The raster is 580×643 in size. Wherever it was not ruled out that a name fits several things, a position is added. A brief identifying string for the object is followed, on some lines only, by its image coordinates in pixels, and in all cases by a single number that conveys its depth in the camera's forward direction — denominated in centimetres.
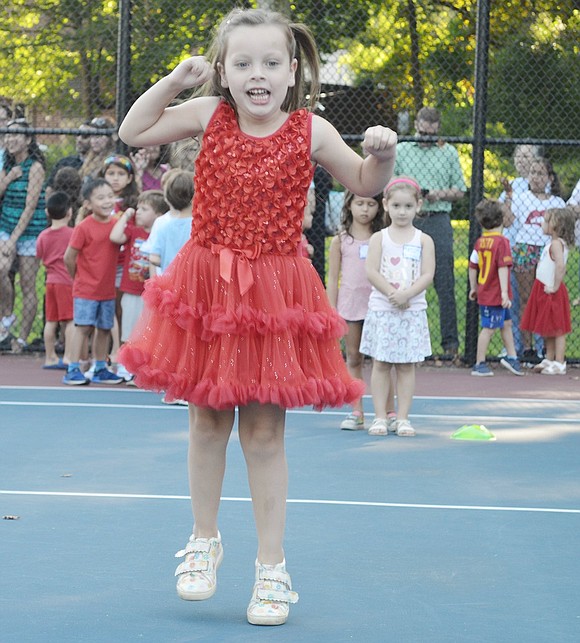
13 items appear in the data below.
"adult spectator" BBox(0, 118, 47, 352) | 995
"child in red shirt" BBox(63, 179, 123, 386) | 849
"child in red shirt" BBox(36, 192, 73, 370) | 923
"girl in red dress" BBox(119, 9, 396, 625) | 350
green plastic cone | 668
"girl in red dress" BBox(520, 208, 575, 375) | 958
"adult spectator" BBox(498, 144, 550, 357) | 1017
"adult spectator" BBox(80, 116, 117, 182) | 1004
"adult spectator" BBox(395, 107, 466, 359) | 974
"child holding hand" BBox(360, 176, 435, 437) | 680
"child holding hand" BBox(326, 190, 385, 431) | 722
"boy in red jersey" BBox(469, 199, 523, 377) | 938
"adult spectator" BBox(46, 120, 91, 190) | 1009
